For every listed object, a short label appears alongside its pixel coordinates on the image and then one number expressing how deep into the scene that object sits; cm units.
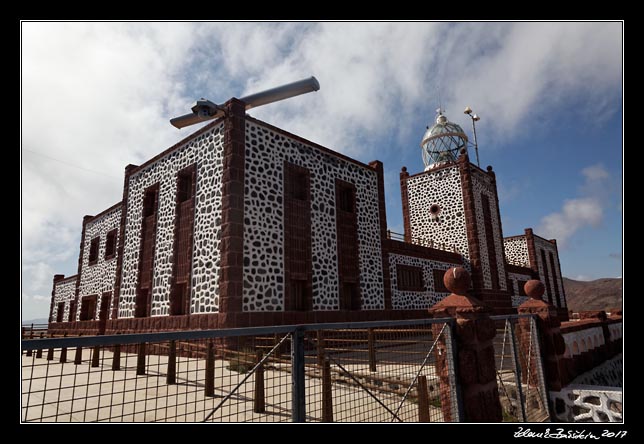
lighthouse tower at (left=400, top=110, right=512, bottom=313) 2006
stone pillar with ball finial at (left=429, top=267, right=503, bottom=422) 442
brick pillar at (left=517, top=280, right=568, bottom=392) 700
